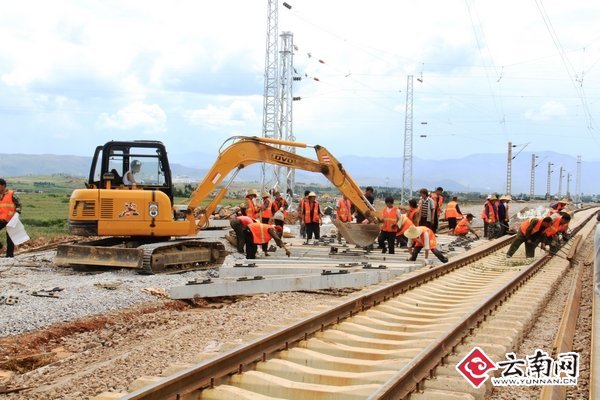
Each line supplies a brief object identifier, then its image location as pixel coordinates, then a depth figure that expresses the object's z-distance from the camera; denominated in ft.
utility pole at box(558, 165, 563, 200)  395.94
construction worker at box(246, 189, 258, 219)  59.62
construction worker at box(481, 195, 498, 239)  83.52
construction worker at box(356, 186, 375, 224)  64.37
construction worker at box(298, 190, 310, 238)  67.51
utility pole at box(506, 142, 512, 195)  199.85
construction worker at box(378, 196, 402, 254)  52.47
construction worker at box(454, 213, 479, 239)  83.20
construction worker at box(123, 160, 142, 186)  50.57
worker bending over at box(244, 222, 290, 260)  48.98
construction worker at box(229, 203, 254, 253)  49.79
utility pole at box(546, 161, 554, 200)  369.75
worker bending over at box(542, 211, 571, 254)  57.41
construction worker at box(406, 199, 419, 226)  54.85
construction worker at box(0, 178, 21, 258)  52.75
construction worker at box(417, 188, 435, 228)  58.35
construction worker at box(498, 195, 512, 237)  84.76
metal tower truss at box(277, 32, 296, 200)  110.22
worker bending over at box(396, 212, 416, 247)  50.42
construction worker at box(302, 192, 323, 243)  67.08
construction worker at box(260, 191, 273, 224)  61.87
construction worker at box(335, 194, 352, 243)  67.21
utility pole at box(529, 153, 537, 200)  315.76
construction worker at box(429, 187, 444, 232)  61.31
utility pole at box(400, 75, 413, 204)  148.77
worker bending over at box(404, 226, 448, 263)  48.01
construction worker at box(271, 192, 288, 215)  66.26
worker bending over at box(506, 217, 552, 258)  55.77
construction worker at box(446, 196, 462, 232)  78.38
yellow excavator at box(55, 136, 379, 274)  47.32
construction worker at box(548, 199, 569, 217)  63.37
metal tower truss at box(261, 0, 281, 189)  112.47
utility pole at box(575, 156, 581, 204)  356.07
